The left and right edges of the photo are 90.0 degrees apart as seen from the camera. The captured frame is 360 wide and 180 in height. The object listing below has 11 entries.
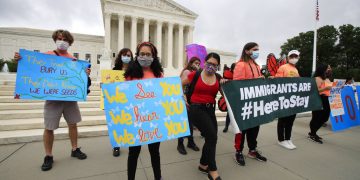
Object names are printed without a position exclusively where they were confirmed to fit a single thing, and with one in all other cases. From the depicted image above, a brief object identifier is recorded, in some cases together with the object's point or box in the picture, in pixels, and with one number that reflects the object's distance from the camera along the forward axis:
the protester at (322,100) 4.32
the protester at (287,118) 3.97
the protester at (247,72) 3.23
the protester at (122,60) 3.53
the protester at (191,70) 3.69
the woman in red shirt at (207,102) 2.57
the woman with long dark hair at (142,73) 2.11
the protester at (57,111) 2.97
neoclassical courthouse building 34.50
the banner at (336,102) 4.45
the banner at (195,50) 4.93
